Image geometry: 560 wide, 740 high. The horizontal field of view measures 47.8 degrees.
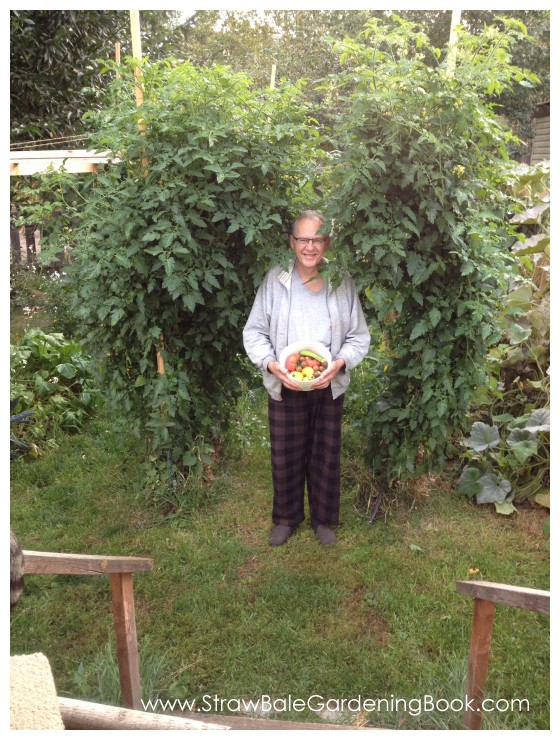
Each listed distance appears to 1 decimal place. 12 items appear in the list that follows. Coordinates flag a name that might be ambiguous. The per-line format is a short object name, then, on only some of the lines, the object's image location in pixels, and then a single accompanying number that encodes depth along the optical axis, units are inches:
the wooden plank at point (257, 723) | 73.4
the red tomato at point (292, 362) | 113.0
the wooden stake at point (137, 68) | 114.3
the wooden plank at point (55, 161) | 129.8
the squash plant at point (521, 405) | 140.3
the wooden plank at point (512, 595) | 64.0
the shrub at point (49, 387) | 174.6
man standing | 114.7
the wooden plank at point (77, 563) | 66.1
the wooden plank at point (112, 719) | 56.4
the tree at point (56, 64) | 274.2
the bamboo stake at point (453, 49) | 100.3
